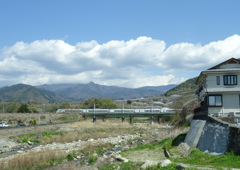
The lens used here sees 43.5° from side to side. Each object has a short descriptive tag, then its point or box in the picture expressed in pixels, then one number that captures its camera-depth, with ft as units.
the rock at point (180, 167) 53.36
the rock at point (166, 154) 83.51
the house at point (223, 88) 121.19
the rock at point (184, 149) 80.55
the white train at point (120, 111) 286.46
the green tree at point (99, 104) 410.93
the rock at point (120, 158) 82.20
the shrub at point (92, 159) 87.92
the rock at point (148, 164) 63.44
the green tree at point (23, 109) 350.64
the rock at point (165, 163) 59.39
